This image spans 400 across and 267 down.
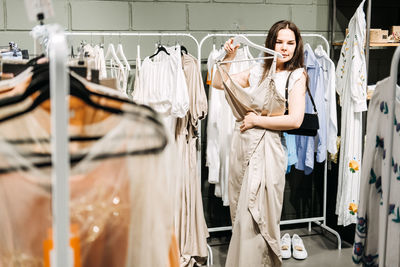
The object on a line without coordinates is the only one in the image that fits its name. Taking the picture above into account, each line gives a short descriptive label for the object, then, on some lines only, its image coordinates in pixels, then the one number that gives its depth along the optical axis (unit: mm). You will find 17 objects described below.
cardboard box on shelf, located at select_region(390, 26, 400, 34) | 3314
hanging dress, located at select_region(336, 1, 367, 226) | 3146
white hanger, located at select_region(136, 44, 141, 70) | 2932
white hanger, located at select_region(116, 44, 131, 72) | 2922
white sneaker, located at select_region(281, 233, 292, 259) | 3311
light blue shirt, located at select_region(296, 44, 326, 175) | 3211
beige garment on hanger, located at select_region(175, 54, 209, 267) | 2934
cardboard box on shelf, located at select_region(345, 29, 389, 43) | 3207
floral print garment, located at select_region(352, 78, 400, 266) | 1473
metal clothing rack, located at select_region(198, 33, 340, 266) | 3445
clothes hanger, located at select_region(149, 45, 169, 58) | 2947
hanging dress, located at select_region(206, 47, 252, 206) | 3127
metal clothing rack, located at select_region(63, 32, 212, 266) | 3117
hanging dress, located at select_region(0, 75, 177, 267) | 978
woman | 2572
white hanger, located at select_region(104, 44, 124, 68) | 2873
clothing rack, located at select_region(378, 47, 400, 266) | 1379
